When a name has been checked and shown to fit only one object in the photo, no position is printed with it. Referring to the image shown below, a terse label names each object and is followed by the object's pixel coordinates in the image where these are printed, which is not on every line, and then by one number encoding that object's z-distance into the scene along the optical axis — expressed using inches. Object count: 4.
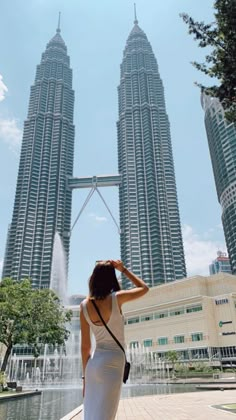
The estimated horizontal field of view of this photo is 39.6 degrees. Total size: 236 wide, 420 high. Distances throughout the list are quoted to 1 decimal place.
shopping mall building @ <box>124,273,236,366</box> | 2117.4
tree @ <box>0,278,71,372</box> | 950.4
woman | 84.2
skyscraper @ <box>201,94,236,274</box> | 3674.5
